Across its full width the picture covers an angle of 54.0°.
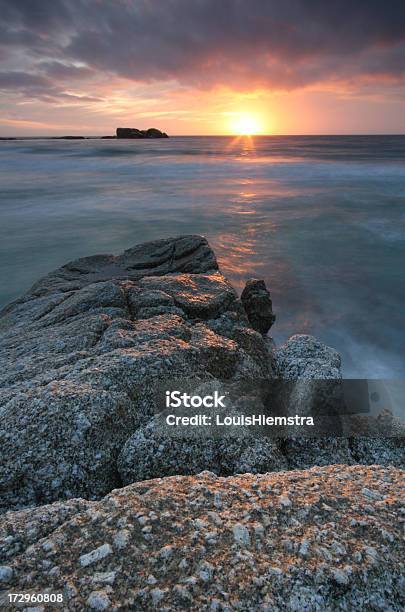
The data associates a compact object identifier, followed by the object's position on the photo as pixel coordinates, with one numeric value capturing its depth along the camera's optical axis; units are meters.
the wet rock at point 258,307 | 6.86
